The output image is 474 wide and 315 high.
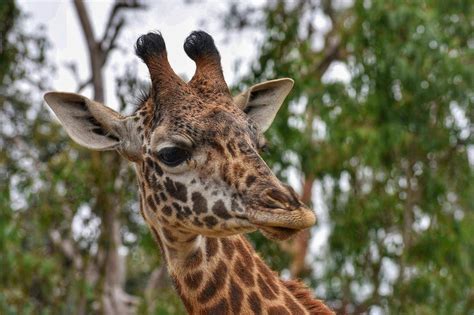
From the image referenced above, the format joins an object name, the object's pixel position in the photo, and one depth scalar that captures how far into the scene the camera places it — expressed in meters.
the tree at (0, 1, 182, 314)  26.44
